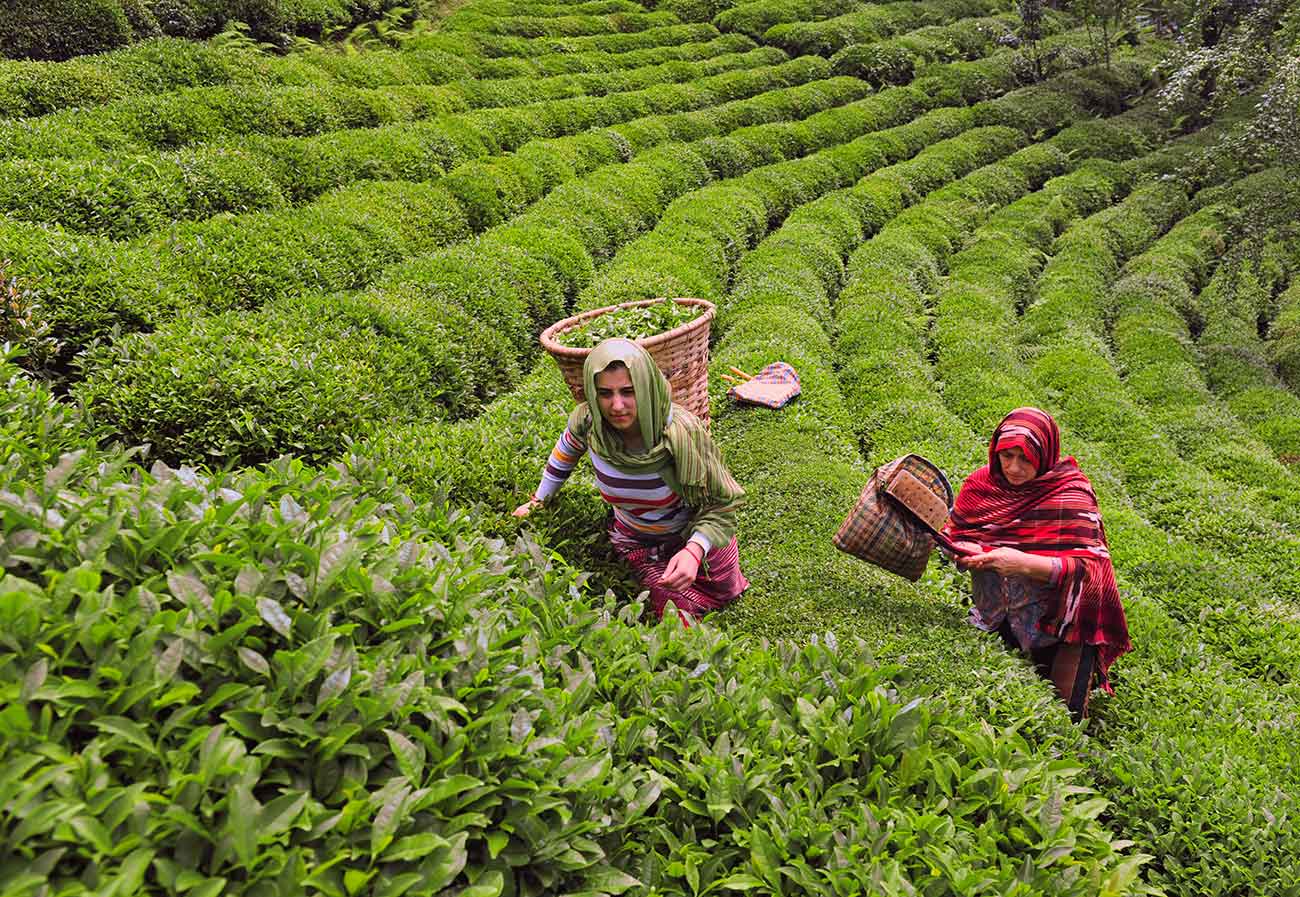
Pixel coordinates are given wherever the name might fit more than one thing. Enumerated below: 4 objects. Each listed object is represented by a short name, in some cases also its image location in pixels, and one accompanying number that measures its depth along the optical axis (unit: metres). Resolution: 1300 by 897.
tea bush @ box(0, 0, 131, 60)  11.79
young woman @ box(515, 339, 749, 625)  3.90
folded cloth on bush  7.53
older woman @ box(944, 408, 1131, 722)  4.28
